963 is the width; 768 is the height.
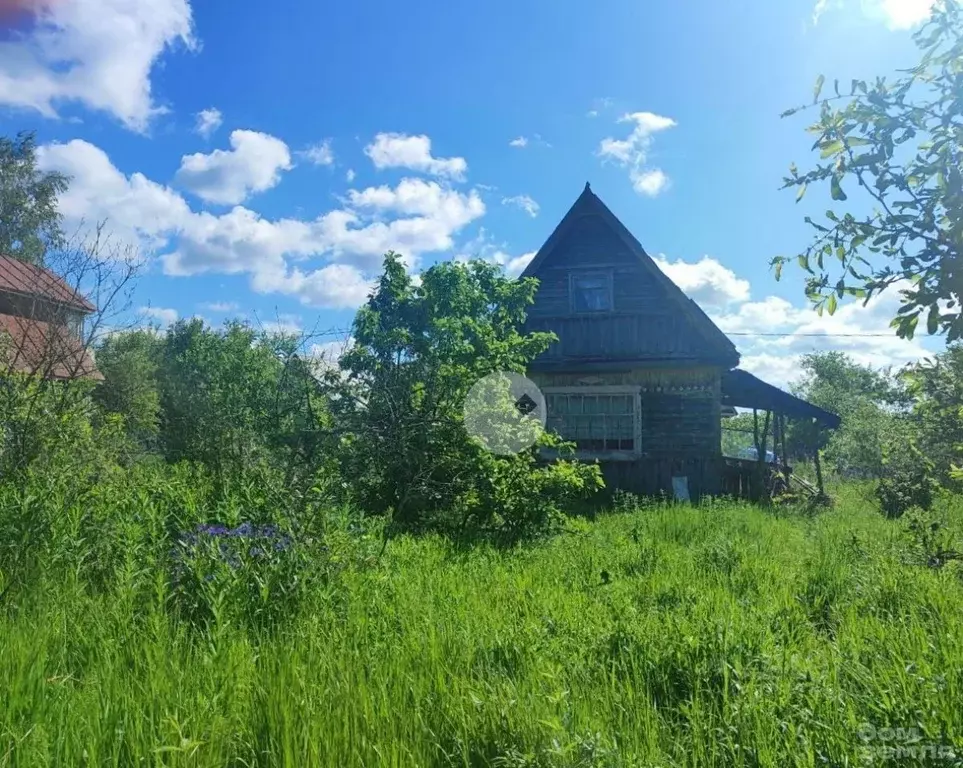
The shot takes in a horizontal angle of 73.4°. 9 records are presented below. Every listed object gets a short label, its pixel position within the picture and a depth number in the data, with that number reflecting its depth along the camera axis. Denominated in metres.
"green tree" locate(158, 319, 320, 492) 7.54
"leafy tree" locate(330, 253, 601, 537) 8.05
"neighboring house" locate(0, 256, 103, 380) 7.03
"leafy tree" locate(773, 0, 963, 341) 2.01
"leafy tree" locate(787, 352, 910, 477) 20.23
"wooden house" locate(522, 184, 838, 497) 14.51
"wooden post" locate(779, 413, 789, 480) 16.31
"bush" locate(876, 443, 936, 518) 11.52
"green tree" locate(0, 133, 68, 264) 27.12
